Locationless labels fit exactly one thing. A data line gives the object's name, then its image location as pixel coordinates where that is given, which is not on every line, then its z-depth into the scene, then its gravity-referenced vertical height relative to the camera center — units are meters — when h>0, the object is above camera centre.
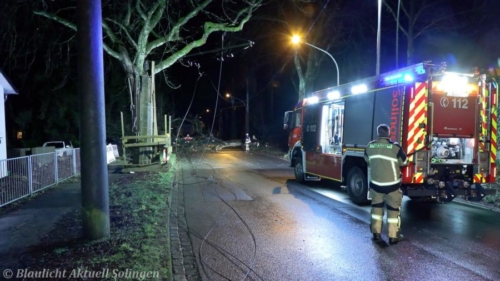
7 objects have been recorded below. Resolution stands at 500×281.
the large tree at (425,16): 25.70 +7.17
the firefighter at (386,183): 6.30 -0.92
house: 15.34 +0.24
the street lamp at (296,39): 21.79 +4.67
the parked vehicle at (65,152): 13.42 -0.99
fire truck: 7.95 -0.04
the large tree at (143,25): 15.99 +4.22
